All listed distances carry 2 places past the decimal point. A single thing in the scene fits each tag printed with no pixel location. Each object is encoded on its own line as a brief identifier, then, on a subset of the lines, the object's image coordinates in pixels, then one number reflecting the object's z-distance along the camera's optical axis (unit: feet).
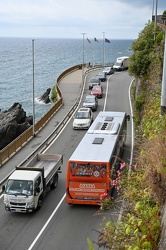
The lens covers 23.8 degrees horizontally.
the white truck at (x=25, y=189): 57.67
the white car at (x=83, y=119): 111.24
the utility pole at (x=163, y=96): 49.03
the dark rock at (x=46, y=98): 244.01
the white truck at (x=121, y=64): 238.48
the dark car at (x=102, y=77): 196.11
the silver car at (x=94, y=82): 176.90
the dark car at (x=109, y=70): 220.51
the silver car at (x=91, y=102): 134.80
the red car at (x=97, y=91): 156.66
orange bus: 57.41
